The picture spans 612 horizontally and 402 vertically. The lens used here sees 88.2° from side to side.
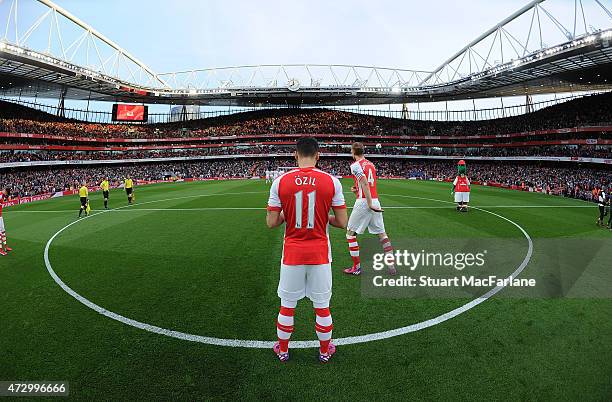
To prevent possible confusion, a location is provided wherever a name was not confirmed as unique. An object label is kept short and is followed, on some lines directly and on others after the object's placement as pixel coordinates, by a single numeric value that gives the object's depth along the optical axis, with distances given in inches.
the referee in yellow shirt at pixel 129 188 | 829.5
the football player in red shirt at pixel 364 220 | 269.3
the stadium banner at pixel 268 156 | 1679.6
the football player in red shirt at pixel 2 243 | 379.0
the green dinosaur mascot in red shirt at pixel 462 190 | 617.6
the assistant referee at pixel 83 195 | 639.8
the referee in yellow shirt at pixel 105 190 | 761.0
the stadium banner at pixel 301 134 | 1807.3
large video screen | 2827.3
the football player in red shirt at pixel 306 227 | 139.9
